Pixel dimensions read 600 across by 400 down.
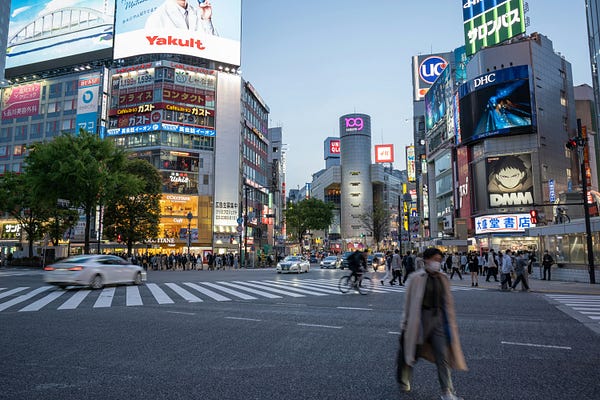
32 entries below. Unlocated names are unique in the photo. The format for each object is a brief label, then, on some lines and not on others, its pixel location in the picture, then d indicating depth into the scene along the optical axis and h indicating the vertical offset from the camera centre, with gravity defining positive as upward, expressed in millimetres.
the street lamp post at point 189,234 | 45550 +1548
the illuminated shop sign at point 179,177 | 62000 +10205
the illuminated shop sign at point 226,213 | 64688 +5357
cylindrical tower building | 141000 +23696
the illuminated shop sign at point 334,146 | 165000 +39491
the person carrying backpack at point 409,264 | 21828 -776
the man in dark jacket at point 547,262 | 25234 -797
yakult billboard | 64875 +33646
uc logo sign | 94625 +39239
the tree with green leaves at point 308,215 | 85125 +6534
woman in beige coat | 4527 -833
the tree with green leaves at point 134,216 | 45438 +3444
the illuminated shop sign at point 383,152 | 131750 +29093
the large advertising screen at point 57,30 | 70875 +37289
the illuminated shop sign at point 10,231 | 69812 +2868
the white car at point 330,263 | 45500 -1504
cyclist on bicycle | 17156 -612
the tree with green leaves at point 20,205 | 43656 +4491
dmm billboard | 54094 +8550
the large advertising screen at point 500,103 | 53188 +18103
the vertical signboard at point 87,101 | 65488 +22551
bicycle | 17141 -1474
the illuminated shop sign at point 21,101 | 73250 +25174
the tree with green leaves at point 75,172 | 31156 +5555
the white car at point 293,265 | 34031 -1294
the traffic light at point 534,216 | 28094 +2069
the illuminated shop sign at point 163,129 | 61000 +17072
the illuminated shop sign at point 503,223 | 53031 +3138
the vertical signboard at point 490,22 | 55938 +30208
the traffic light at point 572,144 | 21336 +5103
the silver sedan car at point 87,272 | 17078 -912
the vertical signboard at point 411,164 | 97162 +19125
